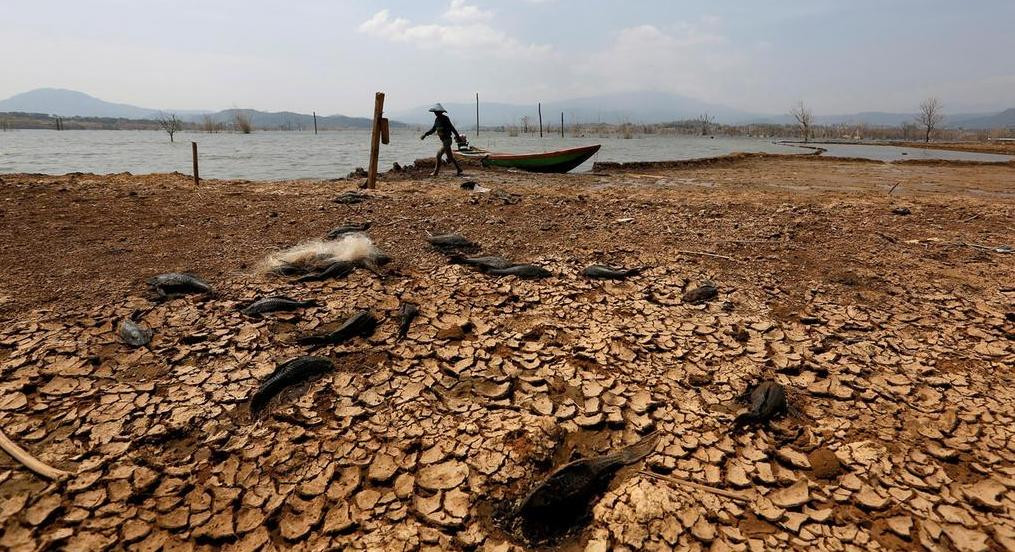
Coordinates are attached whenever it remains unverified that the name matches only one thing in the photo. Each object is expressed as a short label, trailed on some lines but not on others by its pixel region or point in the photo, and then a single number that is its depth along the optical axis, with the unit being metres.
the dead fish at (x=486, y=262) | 5.21
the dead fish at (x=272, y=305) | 4.01
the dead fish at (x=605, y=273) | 5.02
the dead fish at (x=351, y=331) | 3.63
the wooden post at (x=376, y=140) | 10.04
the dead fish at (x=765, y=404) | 2.85
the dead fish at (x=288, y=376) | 2.93
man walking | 11.52
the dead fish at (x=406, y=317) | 3.84
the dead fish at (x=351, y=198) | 8.53
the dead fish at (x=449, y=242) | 5.99
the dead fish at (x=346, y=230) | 6.41
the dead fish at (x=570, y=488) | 2.24
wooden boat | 15.41
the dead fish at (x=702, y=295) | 4.50
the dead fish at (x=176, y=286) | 4.28
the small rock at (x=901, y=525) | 2.11
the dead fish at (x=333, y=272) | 4.78
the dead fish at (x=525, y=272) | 5.04
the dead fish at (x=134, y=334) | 3.48
